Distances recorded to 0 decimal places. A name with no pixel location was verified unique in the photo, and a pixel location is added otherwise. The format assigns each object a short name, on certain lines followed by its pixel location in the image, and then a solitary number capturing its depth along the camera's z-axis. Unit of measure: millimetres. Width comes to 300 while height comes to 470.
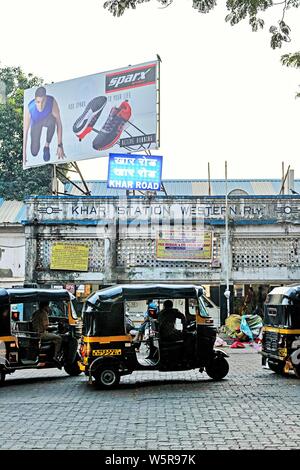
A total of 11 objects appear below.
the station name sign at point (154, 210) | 24500
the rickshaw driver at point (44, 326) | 14883
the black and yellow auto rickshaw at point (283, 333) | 14156
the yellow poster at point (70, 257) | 24625
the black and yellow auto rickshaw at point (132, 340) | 13141
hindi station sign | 24688
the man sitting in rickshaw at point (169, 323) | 13508
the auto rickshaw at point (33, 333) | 14164
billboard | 24547
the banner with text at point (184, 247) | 24375
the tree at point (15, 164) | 39875
